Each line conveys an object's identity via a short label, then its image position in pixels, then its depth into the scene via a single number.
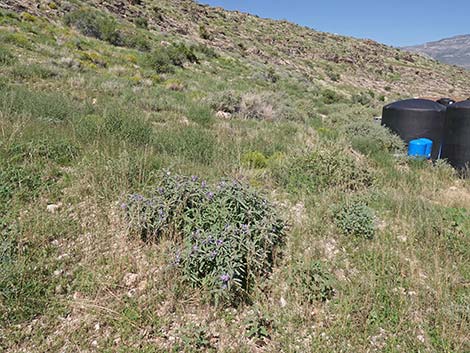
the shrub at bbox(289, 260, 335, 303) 2.48
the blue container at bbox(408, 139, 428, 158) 7.02
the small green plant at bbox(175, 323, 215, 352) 2.04
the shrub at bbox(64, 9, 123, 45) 19.62
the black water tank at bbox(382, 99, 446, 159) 7.14
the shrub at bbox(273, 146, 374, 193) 4.53
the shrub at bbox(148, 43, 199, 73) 15.55
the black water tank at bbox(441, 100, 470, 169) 6.37
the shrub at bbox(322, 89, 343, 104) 19.38
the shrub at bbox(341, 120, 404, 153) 6.92
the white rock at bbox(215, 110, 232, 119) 9.16
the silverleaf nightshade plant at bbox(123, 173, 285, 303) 2.41
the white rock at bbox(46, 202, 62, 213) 3.15
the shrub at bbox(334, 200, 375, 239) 3.33
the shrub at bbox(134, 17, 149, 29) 26.48
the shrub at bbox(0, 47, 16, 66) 9.30
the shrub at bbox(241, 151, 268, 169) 5.21
